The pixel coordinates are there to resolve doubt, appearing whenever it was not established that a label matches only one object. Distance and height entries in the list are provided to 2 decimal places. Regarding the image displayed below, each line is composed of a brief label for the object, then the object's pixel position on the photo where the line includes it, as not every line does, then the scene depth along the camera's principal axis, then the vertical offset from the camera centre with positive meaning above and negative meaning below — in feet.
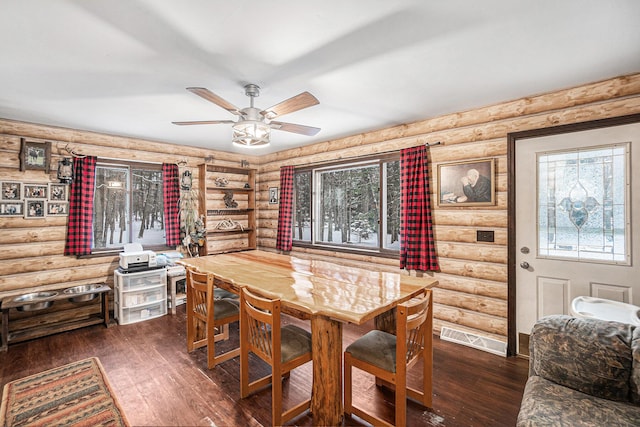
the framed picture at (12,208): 11.28 +0.26
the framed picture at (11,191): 11.29 +0.93
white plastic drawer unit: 12.30 -3.50
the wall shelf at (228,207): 16.53 +0.51
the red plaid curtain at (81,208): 12.50 +0.31
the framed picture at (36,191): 11.73 +0.98
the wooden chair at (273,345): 6.15 -2.96
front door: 7.86 -0.09
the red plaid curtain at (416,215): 11.21 +0.06
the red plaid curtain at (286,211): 16.73 +0.29
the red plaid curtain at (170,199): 15.07 +0.83
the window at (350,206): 13.01 +0.54
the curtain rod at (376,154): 11.28 +2.80
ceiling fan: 7.02 +2.72
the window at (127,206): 13.76 +0.45
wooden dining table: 5.84 -1.75
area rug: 6.68 -4.65
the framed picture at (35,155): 11.53 +2.39
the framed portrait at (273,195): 18.01 +1.27
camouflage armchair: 4.54 -2.79
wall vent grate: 9.62 -4.30
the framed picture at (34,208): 11.72 +0.27
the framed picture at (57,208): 12.20 +0.29
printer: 12.41 -1.90
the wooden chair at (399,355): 5.81 -3.02
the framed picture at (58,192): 12.23 +0.97
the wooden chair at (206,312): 8.49 -2.97
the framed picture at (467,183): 10.03 +1.21
